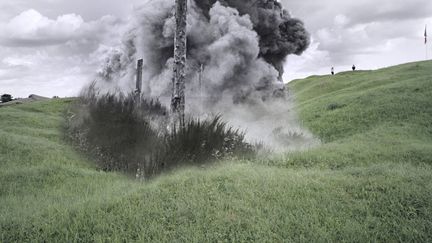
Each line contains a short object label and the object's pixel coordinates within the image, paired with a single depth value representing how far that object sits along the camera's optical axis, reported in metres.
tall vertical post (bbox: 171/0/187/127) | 11.23
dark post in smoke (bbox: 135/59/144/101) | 15.67
